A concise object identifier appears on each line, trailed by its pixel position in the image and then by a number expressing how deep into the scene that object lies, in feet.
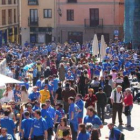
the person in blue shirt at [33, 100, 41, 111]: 53.14
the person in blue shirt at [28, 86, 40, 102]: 60.57
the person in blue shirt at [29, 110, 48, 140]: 45.96
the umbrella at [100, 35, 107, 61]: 103.78
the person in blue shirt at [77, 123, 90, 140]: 43.27
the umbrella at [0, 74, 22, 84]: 55.06
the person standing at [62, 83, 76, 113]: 61.93
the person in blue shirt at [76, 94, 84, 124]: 53.52
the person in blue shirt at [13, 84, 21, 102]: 63.29
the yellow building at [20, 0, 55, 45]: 190.90
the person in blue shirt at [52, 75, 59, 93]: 71.28
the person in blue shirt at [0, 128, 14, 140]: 41.52
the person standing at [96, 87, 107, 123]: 61.00
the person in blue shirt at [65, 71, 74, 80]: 80.72
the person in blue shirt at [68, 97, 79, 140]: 52.16
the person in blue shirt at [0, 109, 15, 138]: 46.60
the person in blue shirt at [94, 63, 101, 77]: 91.20
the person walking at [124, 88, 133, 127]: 60.90
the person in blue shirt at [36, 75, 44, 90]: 70.79
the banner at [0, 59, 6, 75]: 80.53
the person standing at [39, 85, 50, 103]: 62.49
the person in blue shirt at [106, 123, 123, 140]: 44.50
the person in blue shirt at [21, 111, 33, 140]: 46.50
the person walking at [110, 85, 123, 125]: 60.64
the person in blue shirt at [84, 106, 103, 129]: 47.97
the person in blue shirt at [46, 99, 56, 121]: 51.85
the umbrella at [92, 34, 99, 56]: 106.73
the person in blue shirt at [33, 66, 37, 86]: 89.81
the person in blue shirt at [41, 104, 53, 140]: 49.57
